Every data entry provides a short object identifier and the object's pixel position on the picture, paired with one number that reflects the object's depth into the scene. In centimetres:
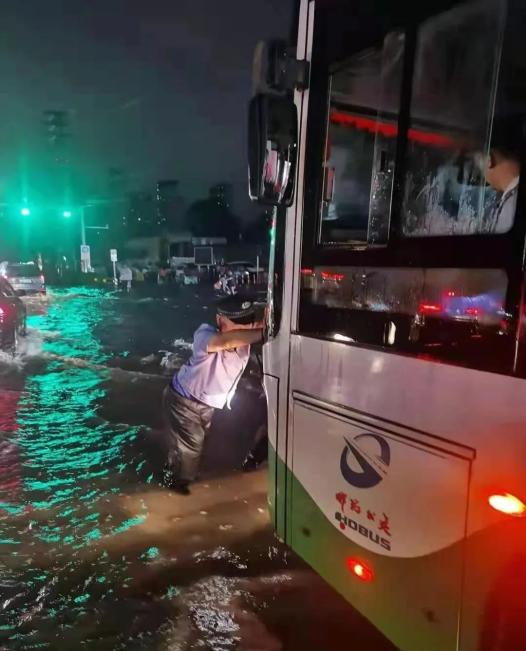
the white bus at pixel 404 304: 198
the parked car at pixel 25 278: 2825
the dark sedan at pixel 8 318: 1154
